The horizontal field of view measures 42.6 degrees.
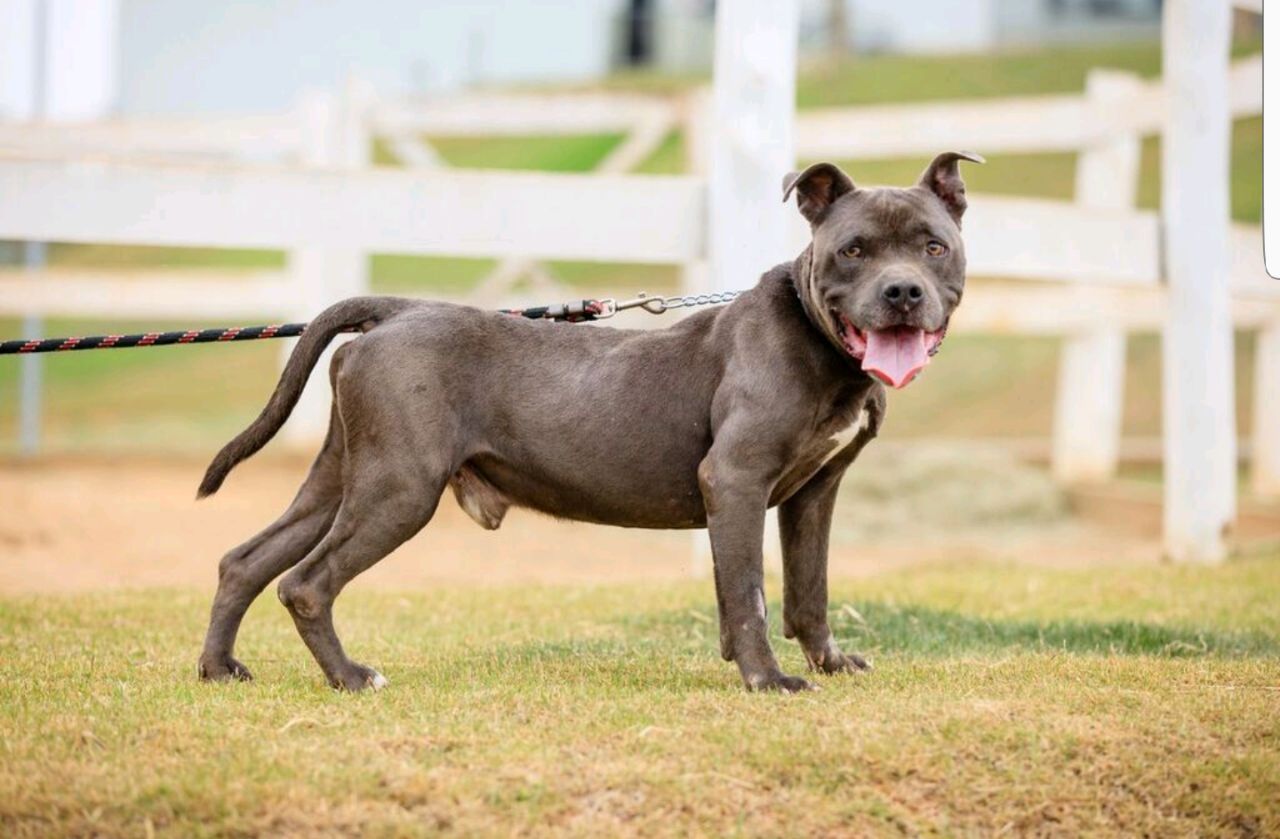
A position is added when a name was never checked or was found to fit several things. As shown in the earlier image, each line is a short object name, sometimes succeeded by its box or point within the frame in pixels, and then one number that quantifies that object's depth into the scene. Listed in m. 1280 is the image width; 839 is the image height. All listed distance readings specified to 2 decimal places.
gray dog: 5.23
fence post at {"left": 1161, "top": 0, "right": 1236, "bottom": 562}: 9.73
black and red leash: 5.88
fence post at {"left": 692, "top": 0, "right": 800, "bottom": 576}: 8.59
